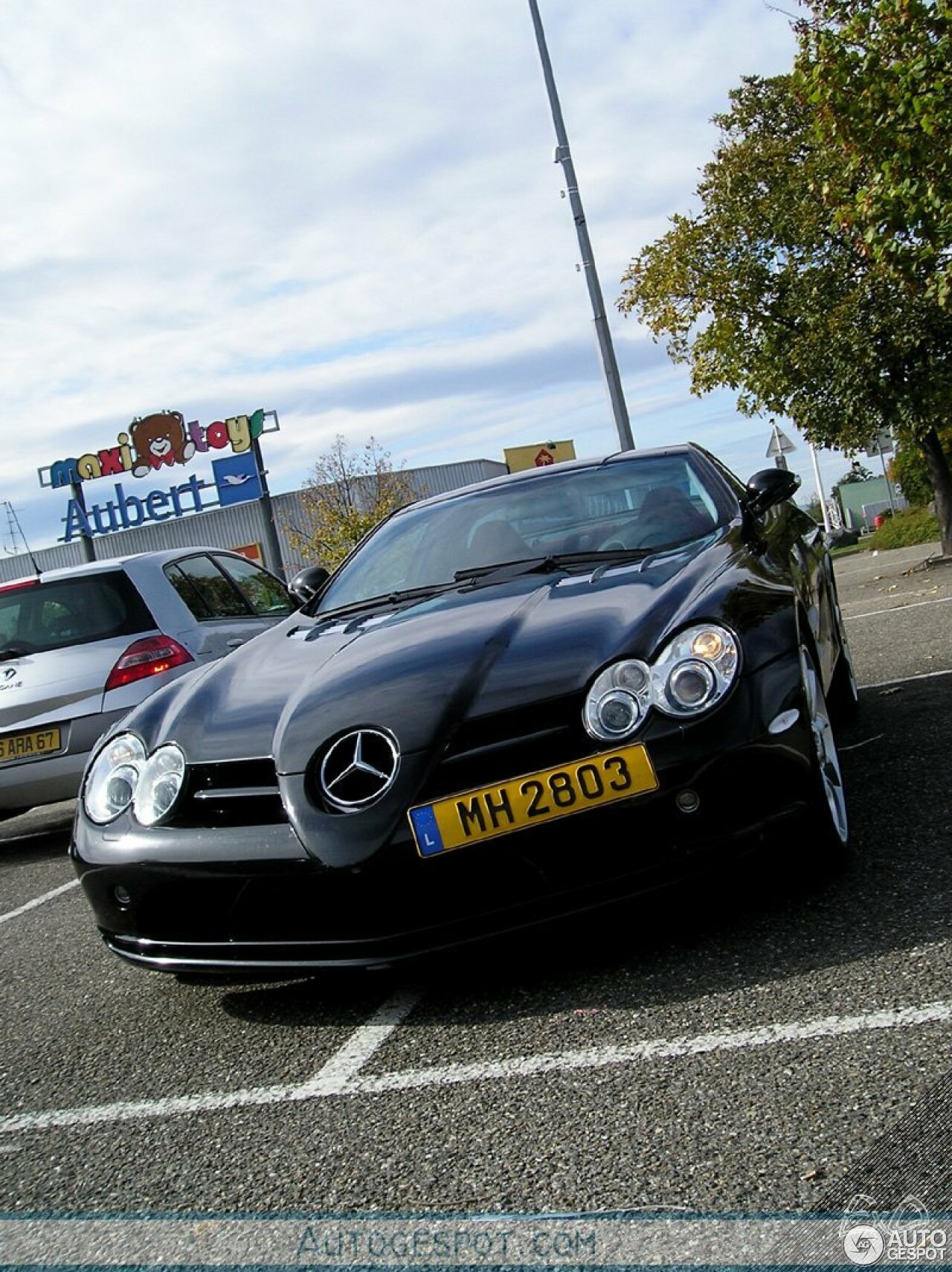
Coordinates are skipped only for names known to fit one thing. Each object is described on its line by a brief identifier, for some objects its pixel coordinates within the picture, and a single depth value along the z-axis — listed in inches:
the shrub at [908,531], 1019.9
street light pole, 637.3
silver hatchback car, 254.4
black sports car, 113.1
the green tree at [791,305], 645.3
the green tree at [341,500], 1598.2
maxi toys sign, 1569.9
